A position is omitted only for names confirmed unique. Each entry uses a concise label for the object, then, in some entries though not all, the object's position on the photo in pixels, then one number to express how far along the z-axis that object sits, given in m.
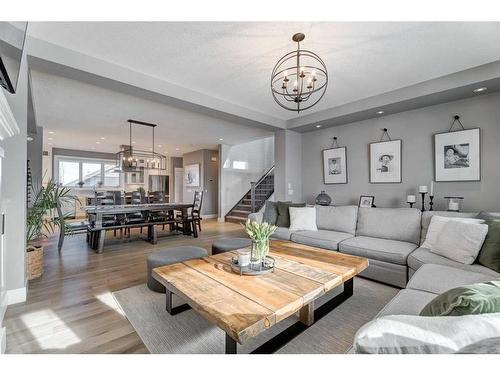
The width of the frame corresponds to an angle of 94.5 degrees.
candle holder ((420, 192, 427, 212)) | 3.60
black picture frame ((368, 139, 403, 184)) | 3.95
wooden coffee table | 1.28
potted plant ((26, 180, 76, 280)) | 2.86
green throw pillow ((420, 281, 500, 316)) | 0.79
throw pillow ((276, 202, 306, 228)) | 4.07
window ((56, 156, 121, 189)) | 8.69
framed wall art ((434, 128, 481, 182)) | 3.22
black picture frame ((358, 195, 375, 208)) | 4.24
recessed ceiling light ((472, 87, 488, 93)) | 2.99
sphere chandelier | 2.20
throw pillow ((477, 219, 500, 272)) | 2.04
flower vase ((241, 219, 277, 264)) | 1.99
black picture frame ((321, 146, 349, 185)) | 4.64
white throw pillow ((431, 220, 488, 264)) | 2.17
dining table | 4.17
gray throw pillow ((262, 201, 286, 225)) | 4.22
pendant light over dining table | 5.28
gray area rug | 1.67
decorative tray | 1.86
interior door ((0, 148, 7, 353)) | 1.57
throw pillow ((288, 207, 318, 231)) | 3.80
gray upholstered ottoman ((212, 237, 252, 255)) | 2.99
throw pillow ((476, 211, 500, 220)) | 2.45
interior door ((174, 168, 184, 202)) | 10.58
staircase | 7.59
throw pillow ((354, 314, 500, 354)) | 0.64
